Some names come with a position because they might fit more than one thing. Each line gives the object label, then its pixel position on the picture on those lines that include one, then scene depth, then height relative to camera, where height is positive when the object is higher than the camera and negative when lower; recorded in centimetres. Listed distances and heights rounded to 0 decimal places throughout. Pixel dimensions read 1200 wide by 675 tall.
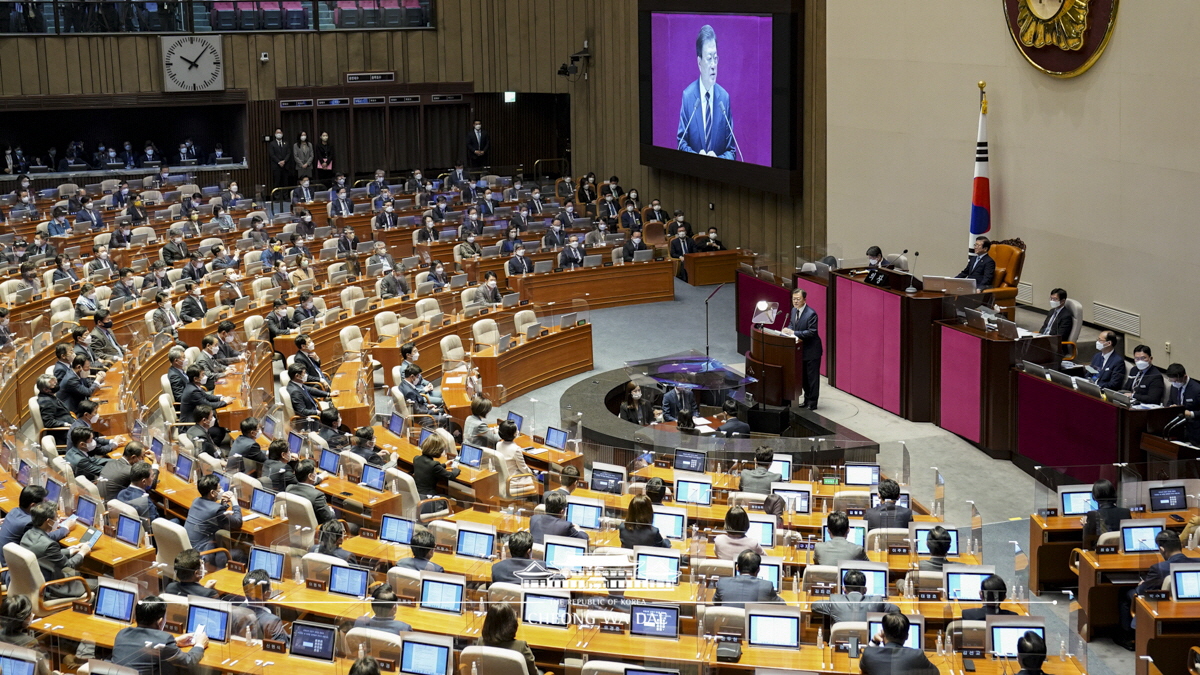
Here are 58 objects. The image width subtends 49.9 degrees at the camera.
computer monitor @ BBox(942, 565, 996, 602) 830 -290
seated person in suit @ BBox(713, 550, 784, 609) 802 -283
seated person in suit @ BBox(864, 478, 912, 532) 984 -292
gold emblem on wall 1519 +114
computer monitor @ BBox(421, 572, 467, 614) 804 -281
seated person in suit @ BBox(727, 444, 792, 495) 1106 -297
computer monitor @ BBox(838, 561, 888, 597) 834 -286
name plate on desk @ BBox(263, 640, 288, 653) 755 -295
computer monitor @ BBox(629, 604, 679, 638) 760 -285
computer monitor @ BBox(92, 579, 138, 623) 794 -282
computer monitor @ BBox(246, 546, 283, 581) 854 -278
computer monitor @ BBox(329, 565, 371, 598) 833 -284
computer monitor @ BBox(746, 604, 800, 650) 757 -289
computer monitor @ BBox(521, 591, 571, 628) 780 -285
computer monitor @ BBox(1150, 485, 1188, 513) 1002 -288
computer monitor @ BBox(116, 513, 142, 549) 935 -281
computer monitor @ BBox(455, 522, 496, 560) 920 -288
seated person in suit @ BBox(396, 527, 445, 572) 854 -275
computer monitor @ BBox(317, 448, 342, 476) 1133 -283
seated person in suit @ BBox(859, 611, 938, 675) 691 -280
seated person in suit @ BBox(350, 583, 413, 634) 747 -277
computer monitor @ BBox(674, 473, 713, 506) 1091 -302
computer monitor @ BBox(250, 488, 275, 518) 1013 -284
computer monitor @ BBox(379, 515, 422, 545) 940 -284
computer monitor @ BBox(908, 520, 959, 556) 950 -296
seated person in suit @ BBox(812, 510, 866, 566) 888 -286
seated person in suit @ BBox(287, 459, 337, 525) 997 -274
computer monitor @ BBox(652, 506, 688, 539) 992 -296
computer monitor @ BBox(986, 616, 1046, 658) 738 -287
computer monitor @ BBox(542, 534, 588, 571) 875 -282
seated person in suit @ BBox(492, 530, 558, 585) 838 -279
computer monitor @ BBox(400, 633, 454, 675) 705 -282
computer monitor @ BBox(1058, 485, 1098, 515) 1038 -298
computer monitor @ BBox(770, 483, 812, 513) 1062 -299
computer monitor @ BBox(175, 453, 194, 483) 1102 -278
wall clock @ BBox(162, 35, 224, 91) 2683 +155
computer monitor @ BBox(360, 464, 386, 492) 1102 -288
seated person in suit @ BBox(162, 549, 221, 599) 807 -274
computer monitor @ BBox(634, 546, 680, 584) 858 -286
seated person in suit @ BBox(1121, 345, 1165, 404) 1206 -238
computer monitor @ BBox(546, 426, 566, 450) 1270 -297
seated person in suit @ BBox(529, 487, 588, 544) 939 -281
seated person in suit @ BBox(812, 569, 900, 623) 777 -287
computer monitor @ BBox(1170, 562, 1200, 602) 844 -297
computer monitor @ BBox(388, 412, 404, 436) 1291 -286
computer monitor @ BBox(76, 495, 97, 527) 963 -274
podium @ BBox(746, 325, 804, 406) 1471 -272
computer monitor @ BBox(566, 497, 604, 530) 1009 -294
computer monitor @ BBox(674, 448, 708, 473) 1174 -297
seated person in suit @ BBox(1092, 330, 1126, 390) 1265 -235
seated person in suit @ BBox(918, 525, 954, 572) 866 -280
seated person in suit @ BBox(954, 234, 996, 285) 1562 -170
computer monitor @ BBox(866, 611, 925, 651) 736 -285
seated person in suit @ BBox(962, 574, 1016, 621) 752 -279
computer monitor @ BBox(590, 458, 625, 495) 1115 -297
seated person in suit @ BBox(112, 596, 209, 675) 703 -278
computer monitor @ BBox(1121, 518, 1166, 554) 949 -299
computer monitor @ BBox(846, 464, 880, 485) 1117 -297
